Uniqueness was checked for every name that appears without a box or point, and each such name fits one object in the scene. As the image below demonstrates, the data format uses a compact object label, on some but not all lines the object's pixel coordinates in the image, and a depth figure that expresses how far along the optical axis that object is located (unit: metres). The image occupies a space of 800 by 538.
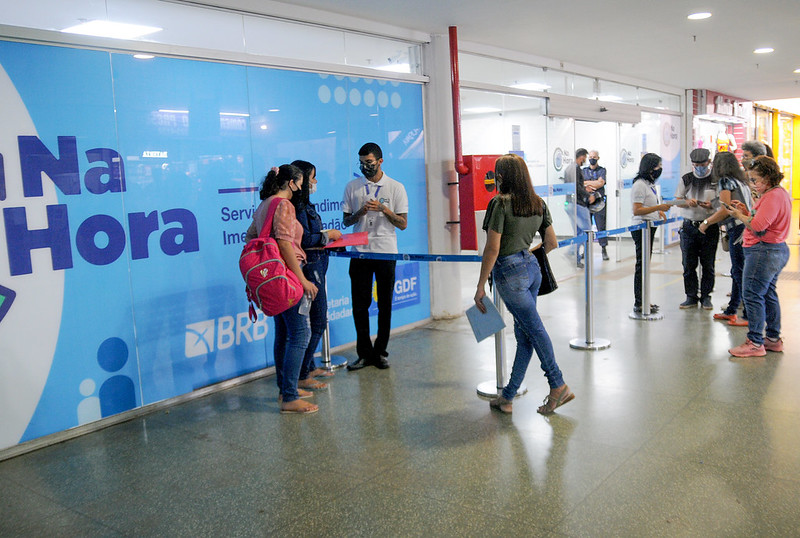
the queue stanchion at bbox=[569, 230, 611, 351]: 5.29
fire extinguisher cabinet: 6.58
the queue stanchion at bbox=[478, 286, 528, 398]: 4.18
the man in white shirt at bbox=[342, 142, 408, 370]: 4.87
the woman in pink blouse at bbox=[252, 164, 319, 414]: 3.89
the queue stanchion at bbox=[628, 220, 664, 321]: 6.22
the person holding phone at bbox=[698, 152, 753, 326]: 5.74
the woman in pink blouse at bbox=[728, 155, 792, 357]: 4.64
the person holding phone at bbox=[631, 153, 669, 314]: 6.07
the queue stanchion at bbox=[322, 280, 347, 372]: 5.10
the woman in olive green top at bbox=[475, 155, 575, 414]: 3.58
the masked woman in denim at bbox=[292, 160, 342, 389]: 4.37
